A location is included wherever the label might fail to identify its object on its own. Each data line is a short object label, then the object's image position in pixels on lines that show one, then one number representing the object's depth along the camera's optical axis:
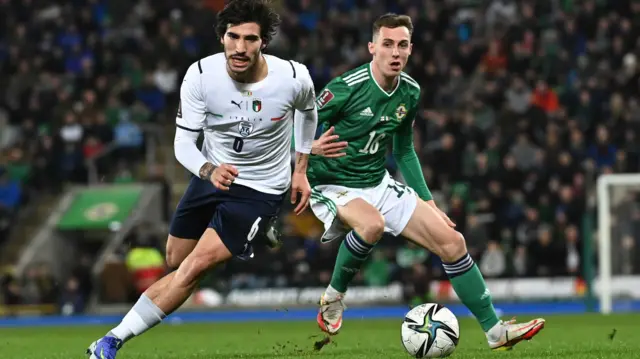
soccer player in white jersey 14.61
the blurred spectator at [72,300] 40.72
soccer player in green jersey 17.56
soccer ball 15.53
